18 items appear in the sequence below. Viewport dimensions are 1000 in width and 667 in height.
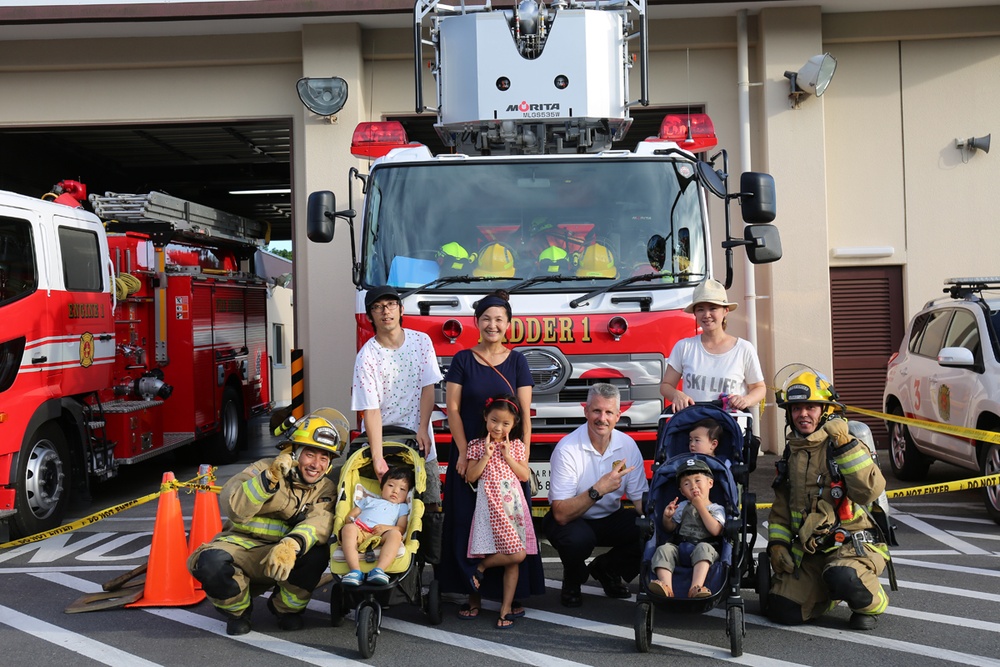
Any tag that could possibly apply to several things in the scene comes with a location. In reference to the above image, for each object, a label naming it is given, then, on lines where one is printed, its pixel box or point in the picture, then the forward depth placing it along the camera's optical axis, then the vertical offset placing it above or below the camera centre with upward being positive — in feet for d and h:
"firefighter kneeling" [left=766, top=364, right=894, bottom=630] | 17.94 -3.43
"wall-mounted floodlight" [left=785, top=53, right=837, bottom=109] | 38.27 +8.63
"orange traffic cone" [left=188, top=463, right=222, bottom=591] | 21.90 -3.72
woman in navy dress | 19.31 -1.65
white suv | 28.35 -1.92
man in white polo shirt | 19.58 -3.07
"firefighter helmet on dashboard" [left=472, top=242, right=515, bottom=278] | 24.63 +1.46
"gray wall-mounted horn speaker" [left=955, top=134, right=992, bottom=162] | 40.91 +6.33
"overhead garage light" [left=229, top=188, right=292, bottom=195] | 70.03 +9.08
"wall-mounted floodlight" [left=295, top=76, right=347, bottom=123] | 40.42 +8.78
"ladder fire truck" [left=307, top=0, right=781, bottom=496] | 23.76 +2.65
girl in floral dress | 18.76 -3.07
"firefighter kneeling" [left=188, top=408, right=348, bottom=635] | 18.22 -3.43
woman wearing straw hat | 20.95 -0.80
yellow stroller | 17.44 -3.99
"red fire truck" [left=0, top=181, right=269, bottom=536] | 27.20 -0.15
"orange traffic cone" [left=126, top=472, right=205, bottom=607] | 20.70 -4.57
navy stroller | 17.15 -3.25
